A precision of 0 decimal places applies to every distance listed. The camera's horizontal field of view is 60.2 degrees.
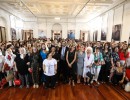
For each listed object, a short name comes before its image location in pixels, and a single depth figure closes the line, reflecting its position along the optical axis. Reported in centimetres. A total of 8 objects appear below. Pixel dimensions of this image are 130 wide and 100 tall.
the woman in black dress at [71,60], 454
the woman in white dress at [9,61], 423
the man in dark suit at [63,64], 488
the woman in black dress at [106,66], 475
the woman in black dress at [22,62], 410
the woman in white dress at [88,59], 452
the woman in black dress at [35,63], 419
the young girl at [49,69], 413
